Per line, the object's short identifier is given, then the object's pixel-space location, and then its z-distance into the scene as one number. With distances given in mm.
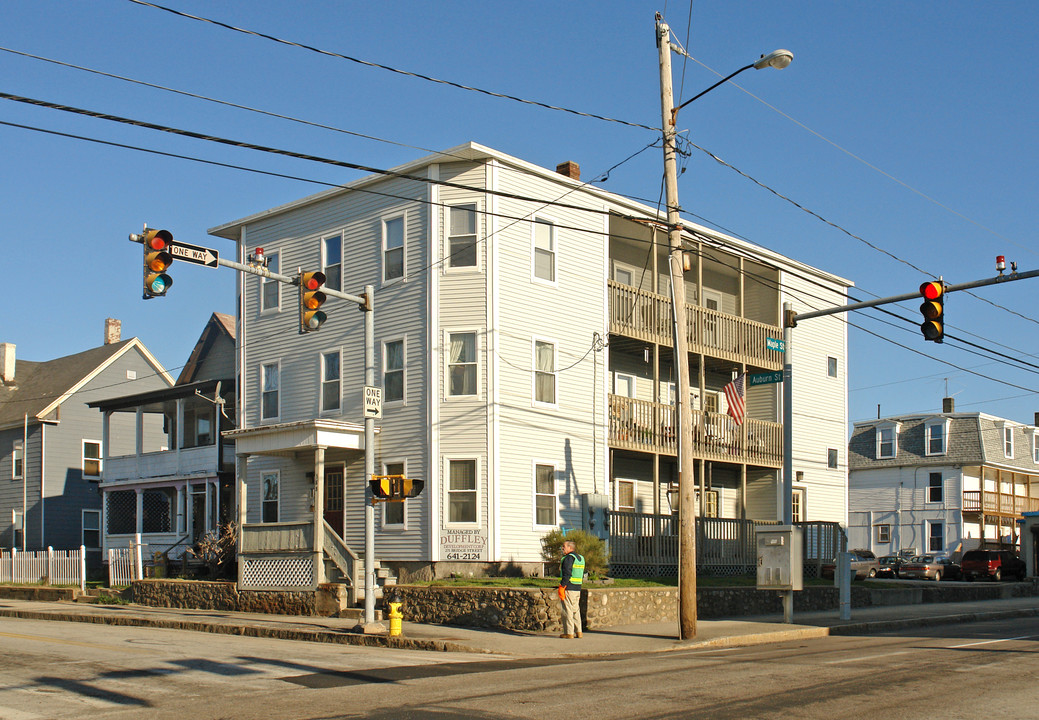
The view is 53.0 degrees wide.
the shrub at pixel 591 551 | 23516
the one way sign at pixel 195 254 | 15430
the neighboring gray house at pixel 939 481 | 57781
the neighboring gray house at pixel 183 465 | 32219
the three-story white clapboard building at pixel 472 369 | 25172
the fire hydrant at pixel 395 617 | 18297
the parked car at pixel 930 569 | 47875
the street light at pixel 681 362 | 18641
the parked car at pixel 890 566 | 46344
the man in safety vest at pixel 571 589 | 18500
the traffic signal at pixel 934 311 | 18953
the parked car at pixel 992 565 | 47594
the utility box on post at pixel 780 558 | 21000
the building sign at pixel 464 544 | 24603
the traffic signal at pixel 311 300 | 17344
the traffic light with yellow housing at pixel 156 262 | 14641
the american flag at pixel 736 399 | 25561
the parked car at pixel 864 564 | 43406
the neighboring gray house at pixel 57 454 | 43625
